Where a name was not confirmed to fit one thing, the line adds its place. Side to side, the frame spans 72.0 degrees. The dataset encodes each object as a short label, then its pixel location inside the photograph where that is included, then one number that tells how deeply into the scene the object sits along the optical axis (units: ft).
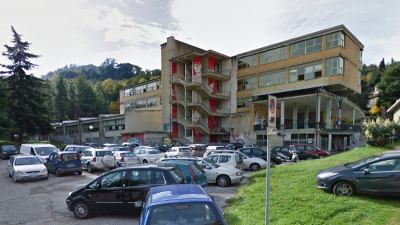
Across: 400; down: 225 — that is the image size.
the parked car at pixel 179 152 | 78.23
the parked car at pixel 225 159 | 53.07
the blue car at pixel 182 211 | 14.15
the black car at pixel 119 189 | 27.35
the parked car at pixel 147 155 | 74.79
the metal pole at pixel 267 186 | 17.06
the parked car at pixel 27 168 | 51.34
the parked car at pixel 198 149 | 85.10
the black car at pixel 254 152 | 69.21
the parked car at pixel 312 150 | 81.89
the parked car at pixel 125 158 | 67.62
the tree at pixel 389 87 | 202.73
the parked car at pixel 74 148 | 86.43
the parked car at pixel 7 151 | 102.47
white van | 68.23
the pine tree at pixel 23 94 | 127.54
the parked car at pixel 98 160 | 63.46
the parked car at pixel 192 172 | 32.86
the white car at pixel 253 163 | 61.93
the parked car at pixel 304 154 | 80.23
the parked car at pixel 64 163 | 58.39
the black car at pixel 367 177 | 26.71
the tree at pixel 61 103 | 245.65
